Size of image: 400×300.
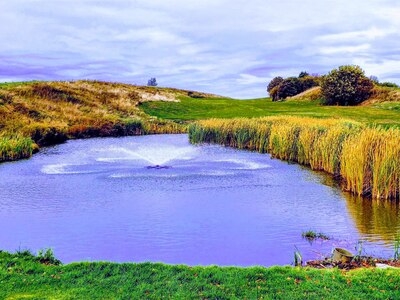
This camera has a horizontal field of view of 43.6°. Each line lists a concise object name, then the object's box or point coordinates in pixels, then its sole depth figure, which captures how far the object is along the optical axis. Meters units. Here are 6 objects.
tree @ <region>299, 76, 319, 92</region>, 82.12
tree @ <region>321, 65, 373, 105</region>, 59.47
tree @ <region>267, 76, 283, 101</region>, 93.78
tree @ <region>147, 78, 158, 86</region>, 171.75
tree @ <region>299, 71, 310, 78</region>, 93.19
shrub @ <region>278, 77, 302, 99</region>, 80.44
